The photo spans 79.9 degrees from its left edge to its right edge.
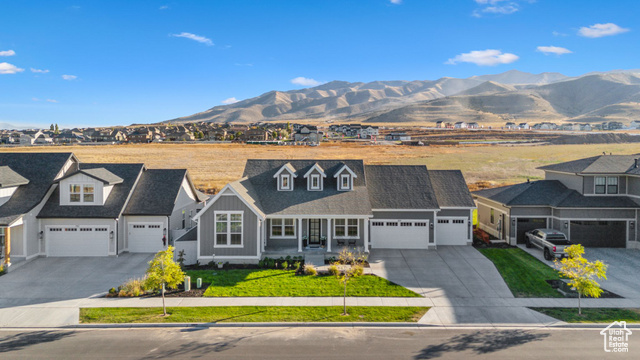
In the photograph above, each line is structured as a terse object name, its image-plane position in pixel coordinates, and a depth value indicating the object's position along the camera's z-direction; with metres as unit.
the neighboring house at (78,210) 24.50
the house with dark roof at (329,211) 23.44
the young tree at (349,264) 20.78
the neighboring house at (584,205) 27.34
